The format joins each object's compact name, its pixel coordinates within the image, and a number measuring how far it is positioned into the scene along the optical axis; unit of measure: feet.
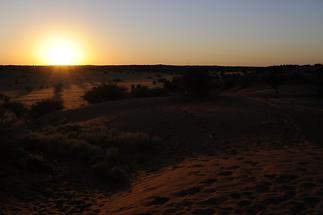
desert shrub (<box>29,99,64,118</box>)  113.32
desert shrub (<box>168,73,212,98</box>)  107.55
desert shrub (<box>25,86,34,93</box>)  195.37
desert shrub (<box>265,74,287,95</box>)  151.94
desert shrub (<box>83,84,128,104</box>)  134.41
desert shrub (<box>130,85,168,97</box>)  132.36
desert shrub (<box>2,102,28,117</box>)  115.01
